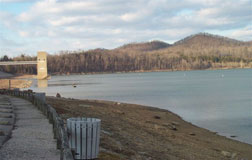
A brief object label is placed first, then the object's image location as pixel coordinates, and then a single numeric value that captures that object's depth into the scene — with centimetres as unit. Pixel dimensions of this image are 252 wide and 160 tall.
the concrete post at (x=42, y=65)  16088
